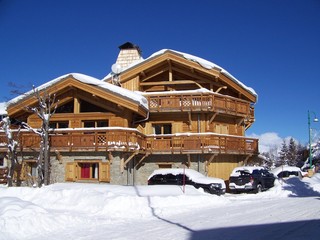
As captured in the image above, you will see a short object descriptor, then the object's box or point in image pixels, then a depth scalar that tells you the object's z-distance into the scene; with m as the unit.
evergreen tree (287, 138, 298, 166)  66.75
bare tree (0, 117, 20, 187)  20.41
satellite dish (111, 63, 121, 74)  28.58
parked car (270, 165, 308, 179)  31.78
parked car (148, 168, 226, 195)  19.59
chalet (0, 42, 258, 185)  21.56
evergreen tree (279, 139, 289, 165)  67.06
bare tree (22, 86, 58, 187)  18.48
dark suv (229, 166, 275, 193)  21.95
